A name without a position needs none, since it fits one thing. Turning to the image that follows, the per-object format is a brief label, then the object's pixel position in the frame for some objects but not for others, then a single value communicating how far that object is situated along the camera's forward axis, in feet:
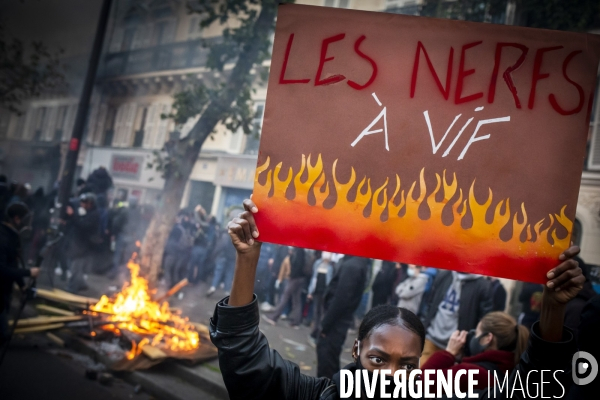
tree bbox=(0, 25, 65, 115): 28.66
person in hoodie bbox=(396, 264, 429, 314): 19.66
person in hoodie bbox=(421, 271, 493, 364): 16.16
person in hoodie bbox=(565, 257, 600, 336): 11.91
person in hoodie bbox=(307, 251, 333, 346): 23.71
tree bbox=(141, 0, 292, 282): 28.25
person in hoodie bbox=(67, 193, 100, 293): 27.14
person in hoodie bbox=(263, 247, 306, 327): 25.76
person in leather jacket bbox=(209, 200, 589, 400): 5.33
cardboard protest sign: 5.83
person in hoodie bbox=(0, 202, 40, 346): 15.47
